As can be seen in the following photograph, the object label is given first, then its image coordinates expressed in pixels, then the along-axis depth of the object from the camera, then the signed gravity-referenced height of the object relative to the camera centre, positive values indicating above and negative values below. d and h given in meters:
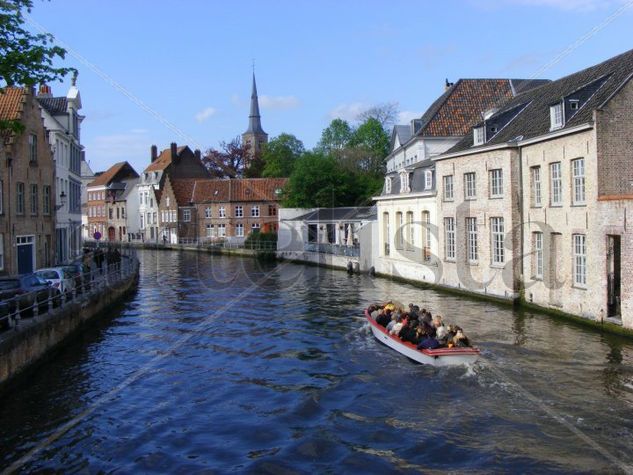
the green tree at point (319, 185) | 61.71 +4.27
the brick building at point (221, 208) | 76.81 +2.90
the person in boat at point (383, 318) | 21.42 -2.89
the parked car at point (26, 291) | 18.03 -1.64
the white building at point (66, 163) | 39.77 +4.92
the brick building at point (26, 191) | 29.81 +2.25
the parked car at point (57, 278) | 23.95 -1.54
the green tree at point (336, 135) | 85.88 +12.30
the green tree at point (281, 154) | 89.08 +10.64
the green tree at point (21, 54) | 14.03 +3.92
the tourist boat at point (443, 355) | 17.09 -3.34
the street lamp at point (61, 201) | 37.12 +2.09
